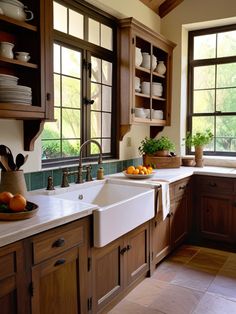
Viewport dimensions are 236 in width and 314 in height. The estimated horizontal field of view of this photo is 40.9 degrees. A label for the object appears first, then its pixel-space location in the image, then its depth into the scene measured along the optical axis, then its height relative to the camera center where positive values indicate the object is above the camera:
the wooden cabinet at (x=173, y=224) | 2.84 -0.85
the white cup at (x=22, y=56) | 1.98 +0.52
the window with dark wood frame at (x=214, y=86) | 4.04 +0.70
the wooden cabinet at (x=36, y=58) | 2.00 +0.53
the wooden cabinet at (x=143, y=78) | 3.27 +0.71
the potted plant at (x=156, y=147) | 3.67 -0.09
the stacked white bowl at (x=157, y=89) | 3.77 +0.61
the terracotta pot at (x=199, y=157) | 3.94 -0.22
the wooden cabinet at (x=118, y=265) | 2.06 -0.92
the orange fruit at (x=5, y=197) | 1.63 -0.30
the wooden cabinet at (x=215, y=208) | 3.40 -0.76
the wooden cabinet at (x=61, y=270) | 1.56 -0.71
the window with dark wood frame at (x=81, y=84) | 2.69 +0.52
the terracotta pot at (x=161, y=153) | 3.70 -0.17
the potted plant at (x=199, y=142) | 3.95 -0.04
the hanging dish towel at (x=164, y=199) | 2.74 -0.53
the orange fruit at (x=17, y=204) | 1.58 -0.32
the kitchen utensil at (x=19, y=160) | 1.88 -0.13
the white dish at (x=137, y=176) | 3.00 -0.35
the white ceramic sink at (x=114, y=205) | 1.93 -0.49
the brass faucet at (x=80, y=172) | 2.57 -0.27
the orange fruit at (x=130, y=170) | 3.03 -0.30
